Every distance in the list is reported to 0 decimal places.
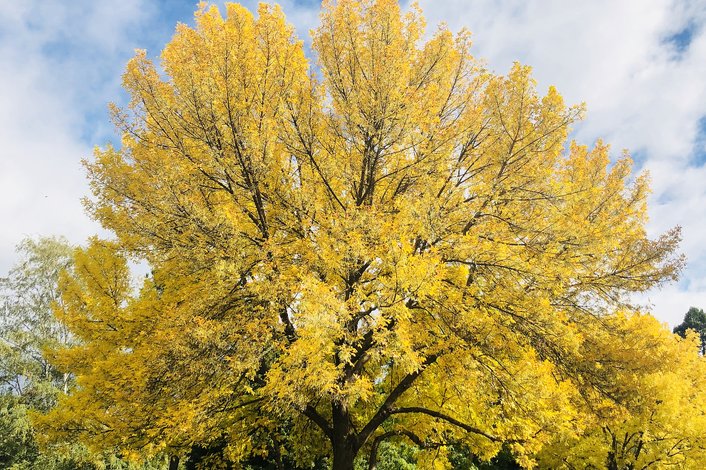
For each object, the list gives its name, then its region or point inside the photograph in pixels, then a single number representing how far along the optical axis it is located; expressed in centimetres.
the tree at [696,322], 5553
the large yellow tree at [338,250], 595
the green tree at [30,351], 1758
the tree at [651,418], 833
